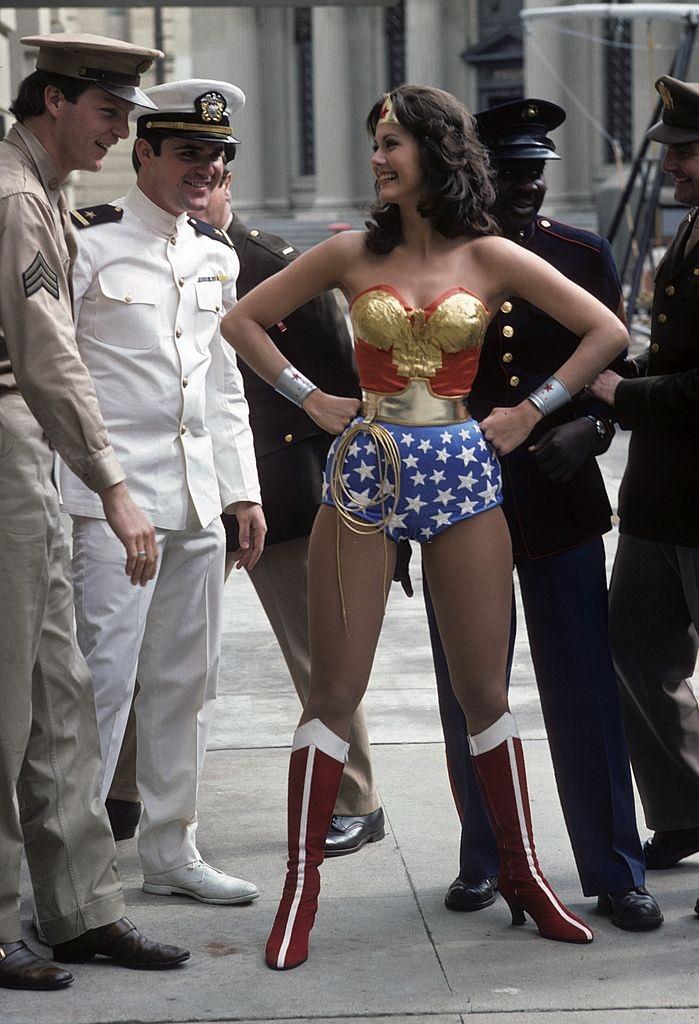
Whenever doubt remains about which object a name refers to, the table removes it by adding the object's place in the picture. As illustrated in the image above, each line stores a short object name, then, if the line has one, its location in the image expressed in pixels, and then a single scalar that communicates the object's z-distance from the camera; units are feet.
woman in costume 11.98
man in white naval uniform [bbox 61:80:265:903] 13.16
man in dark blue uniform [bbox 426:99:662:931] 13.08
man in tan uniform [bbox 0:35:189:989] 11.20
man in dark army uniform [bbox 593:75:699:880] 12.82
